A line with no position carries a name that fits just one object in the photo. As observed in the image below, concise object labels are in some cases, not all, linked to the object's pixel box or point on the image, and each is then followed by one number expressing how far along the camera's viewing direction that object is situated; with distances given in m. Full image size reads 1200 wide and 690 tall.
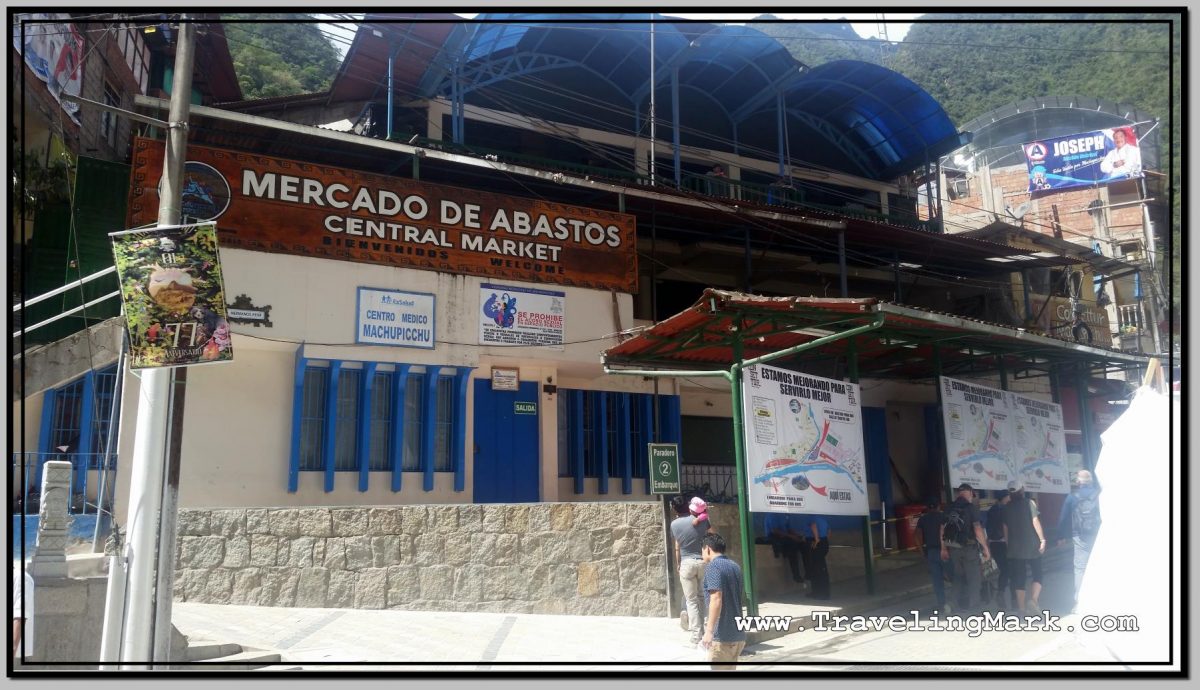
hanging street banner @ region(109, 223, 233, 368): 7.36
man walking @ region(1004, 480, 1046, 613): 10.76
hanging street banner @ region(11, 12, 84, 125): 16.91
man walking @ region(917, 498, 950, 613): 11.17
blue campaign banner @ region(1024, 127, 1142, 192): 31.73
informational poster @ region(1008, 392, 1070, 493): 14.79
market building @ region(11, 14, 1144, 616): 11.64
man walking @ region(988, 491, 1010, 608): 11.21
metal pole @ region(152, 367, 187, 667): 7.48
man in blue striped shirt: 6.78
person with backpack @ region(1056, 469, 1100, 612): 9.80
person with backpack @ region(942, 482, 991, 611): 11.10
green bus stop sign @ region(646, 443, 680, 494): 10.70
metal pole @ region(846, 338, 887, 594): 11.97
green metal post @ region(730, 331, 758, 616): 10.35
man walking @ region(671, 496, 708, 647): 9.49
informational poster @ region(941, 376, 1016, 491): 13.52
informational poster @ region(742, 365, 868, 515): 10.51
